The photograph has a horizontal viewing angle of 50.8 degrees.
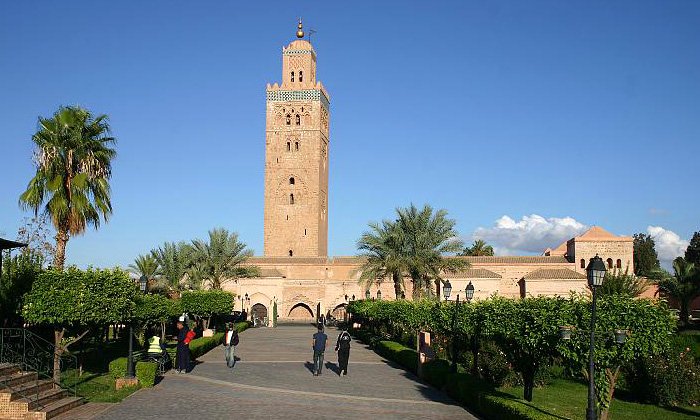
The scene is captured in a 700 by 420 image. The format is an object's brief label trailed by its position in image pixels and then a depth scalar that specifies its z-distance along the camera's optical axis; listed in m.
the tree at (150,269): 40.32
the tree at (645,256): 80.75
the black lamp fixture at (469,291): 21.85
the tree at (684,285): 45.69
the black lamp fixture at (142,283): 19.05
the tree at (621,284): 42.37
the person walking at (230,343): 21.25
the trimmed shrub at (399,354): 21.28
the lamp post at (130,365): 16.52
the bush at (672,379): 18.59
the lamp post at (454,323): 17.47
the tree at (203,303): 35.50
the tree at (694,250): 71.18
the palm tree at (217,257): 44.47
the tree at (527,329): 13.04
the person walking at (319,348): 19.78
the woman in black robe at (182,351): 19.36
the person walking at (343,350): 19.62
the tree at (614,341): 11.90
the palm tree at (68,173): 21.25
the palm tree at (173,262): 41.72
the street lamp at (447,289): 20.97
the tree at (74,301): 16.61
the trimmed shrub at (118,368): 16.95
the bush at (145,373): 16.38
